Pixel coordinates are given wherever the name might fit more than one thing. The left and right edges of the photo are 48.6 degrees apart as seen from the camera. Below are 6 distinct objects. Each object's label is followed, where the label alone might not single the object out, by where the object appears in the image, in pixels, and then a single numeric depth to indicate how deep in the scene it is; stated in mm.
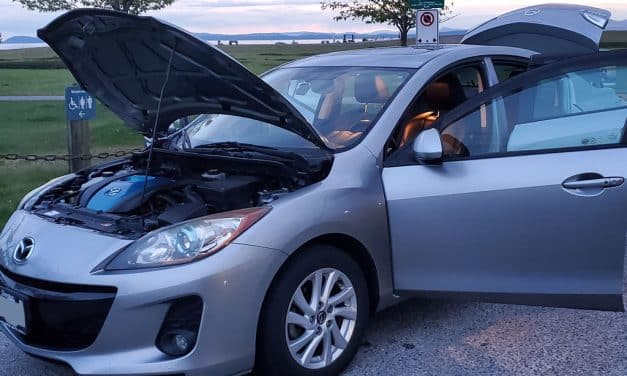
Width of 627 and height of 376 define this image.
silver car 2986
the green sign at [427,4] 9789
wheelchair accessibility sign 6922
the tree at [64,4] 17661
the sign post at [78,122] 6957
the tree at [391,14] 14594
